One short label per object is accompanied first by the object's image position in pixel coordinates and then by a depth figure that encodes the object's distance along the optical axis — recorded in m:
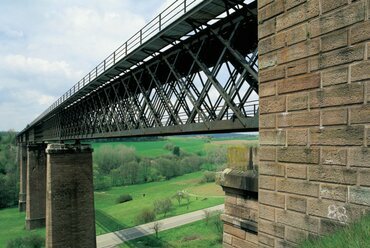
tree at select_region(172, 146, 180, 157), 133.95
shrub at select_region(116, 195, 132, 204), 68.50
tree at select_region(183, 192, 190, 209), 64.47
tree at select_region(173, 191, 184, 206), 65.99
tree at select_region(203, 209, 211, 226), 48.73
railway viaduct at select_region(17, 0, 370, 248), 4.12
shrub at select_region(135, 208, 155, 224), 51.91
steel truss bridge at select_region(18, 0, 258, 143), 10.24
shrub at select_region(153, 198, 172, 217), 59.00
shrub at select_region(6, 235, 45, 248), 33.77
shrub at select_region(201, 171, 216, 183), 89.64
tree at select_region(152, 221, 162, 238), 42.59
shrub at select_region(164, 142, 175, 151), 141.50
